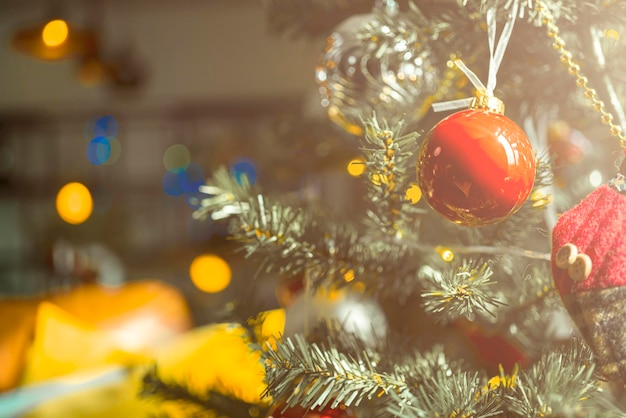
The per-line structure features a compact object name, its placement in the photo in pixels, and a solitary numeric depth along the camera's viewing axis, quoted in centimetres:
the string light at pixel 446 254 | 52
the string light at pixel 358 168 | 49
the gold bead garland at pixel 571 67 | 43
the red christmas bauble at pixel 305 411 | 50
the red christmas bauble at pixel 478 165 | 40
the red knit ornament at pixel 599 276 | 39
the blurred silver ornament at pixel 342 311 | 73
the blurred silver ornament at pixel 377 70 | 53
